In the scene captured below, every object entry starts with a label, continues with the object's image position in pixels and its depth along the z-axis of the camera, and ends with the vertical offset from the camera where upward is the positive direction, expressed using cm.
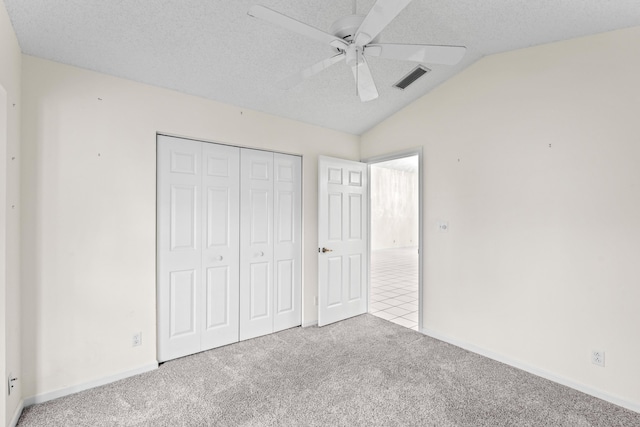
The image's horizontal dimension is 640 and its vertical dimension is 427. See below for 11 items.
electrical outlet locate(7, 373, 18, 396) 188 -103
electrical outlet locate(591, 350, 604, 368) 229 -105
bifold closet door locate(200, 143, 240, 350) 301 -28
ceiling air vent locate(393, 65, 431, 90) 293 +136
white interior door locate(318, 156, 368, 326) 369 -30
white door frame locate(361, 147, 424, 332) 349 -7
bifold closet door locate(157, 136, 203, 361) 278 -28
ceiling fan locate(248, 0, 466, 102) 141 +92
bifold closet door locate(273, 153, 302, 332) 351 -30
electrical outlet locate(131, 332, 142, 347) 259 -104
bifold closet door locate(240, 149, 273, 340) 326 -30
